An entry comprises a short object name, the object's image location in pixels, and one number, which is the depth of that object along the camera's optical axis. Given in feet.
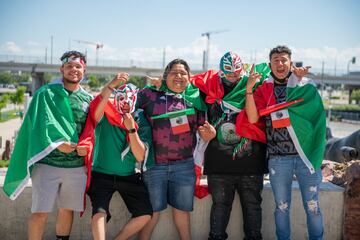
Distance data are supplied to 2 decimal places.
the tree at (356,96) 276.53
